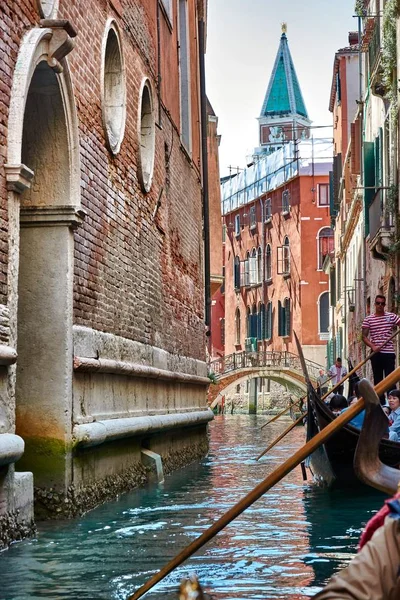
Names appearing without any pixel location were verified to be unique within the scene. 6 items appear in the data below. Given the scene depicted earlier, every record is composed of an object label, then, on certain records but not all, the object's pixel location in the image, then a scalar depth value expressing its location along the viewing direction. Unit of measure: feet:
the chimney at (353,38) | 104.04
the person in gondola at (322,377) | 106.50
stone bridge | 126.82
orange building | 134.00
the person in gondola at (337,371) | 69.21
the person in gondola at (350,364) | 74.34
